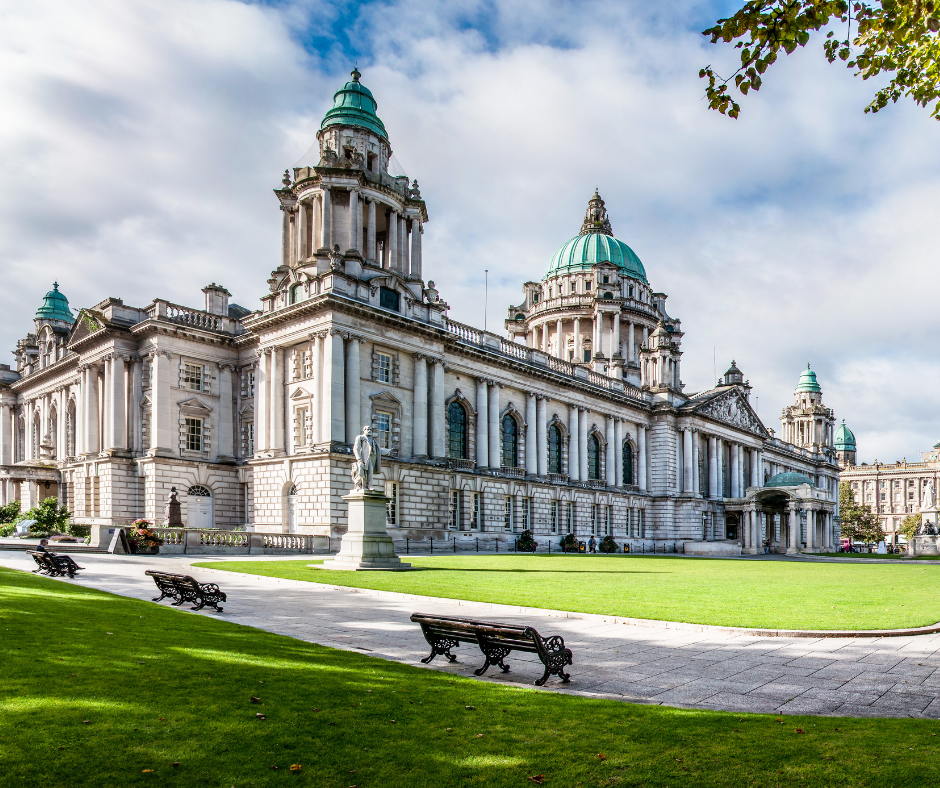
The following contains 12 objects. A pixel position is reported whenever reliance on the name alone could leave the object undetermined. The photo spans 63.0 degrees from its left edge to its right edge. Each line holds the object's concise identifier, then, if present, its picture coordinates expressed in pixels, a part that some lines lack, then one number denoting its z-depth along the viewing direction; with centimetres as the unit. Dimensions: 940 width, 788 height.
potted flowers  3272
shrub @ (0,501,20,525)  5553
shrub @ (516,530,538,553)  5125
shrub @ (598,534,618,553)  5841
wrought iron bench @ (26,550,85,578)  2114
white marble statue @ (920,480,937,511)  7650
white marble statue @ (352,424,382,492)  2761
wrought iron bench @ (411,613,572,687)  947
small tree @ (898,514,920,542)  13911
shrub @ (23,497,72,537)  4475
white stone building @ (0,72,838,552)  4359
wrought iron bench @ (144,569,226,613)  1538
